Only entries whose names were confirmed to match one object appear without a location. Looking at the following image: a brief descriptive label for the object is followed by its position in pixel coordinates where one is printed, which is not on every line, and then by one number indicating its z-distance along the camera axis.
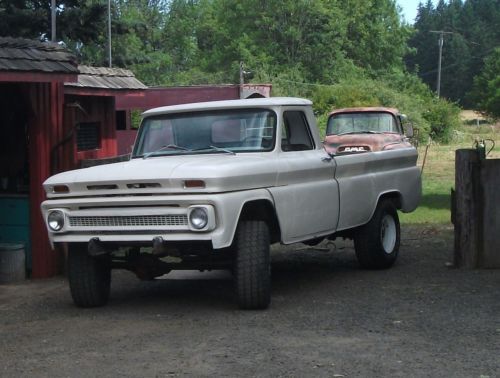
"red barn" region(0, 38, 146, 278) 9.71
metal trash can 9.95
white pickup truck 7.22
